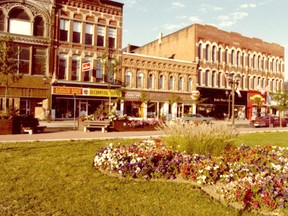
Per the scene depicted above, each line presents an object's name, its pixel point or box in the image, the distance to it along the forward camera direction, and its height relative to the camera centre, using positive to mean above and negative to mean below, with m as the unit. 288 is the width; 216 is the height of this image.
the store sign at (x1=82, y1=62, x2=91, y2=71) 28.95 +4.84
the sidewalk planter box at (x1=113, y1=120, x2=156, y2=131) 18.97 -1.15
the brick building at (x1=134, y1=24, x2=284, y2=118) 41.00 +9.05
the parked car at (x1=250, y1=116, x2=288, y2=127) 28.95 -0.93
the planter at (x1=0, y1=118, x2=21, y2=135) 15.20 -1.08
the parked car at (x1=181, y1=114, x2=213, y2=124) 29.14 -0.59
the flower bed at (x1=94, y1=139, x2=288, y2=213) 4.76 -1.30
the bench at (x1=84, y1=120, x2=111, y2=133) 18.27 -1.07
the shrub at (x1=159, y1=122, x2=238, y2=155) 7.29 -0.74
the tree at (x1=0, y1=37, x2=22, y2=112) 17.23 +3.43
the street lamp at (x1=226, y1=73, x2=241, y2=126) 22.24 +2.97
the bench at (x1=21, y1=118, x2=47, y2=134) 15.95 -1.11
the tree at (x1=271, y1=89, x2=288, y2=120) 31.62 +1.73
